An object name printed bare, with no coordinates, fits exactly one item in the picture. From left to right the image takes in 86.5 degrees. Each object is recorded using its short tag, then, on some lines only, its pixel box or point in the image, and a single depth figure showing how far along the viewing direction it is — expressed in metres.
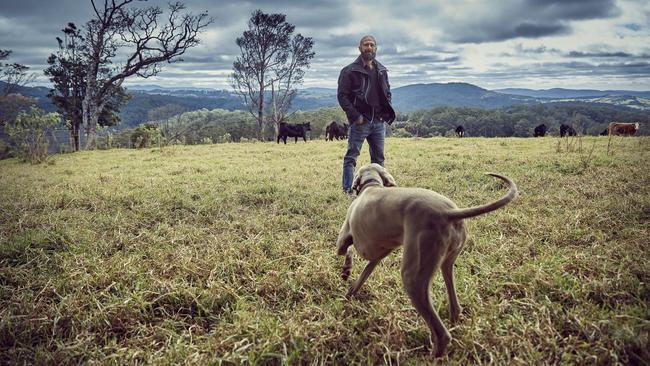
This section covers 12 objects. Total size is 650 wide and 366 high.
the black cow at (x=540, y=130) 24.48
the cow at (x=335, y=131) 21.75
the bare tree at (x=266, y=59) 27.47
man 5.77
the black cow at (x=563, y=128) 22.61
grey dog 1.92
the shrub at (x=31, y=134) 12.40
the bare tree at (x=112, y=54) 19.33
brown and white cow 17.73
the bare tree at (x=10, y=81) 19.27
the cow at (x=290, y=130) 20.16
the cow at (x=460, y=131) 24.96
